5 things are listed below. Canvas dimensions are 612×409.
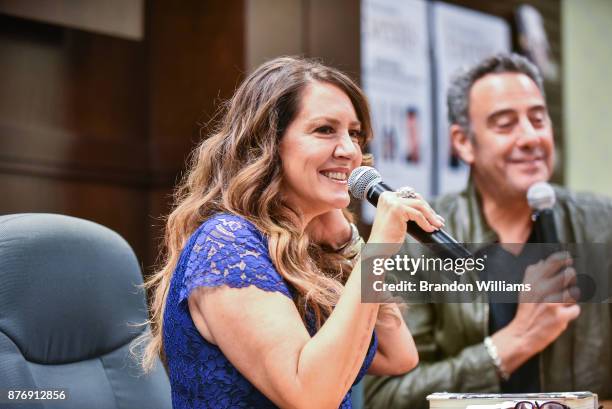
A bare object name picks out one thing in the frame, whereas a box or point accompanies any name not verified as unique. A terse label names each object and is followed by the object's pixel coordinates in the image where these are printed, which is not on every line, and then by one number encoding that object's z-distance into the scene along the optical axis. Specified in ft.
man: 12.96
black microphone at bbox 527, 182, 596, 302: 13.27
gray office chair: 12.06
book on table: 10.99
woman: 11.27
